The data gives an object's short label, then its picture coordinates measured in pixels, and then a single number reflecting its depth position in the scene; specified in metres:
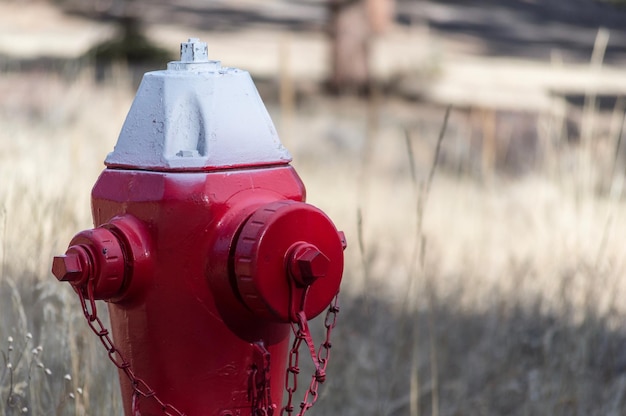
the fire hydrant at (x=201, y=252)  5.16
